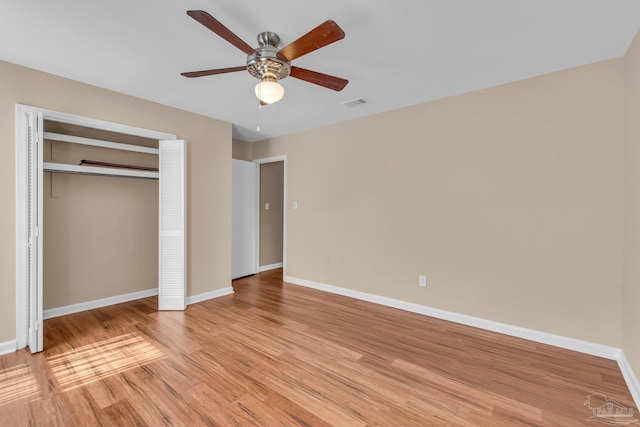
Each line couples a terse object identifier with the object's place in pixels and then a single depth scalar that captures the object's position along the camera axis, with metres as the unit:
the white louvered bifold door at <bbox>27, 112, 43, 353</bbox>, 2.55
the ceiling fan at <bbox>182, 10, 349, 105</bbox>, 1.63
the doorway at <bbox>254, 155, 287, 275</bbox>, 5.69
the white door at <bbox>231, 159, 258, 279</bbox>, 5.14
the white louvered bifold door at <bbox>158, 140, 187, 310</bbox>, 3.58
